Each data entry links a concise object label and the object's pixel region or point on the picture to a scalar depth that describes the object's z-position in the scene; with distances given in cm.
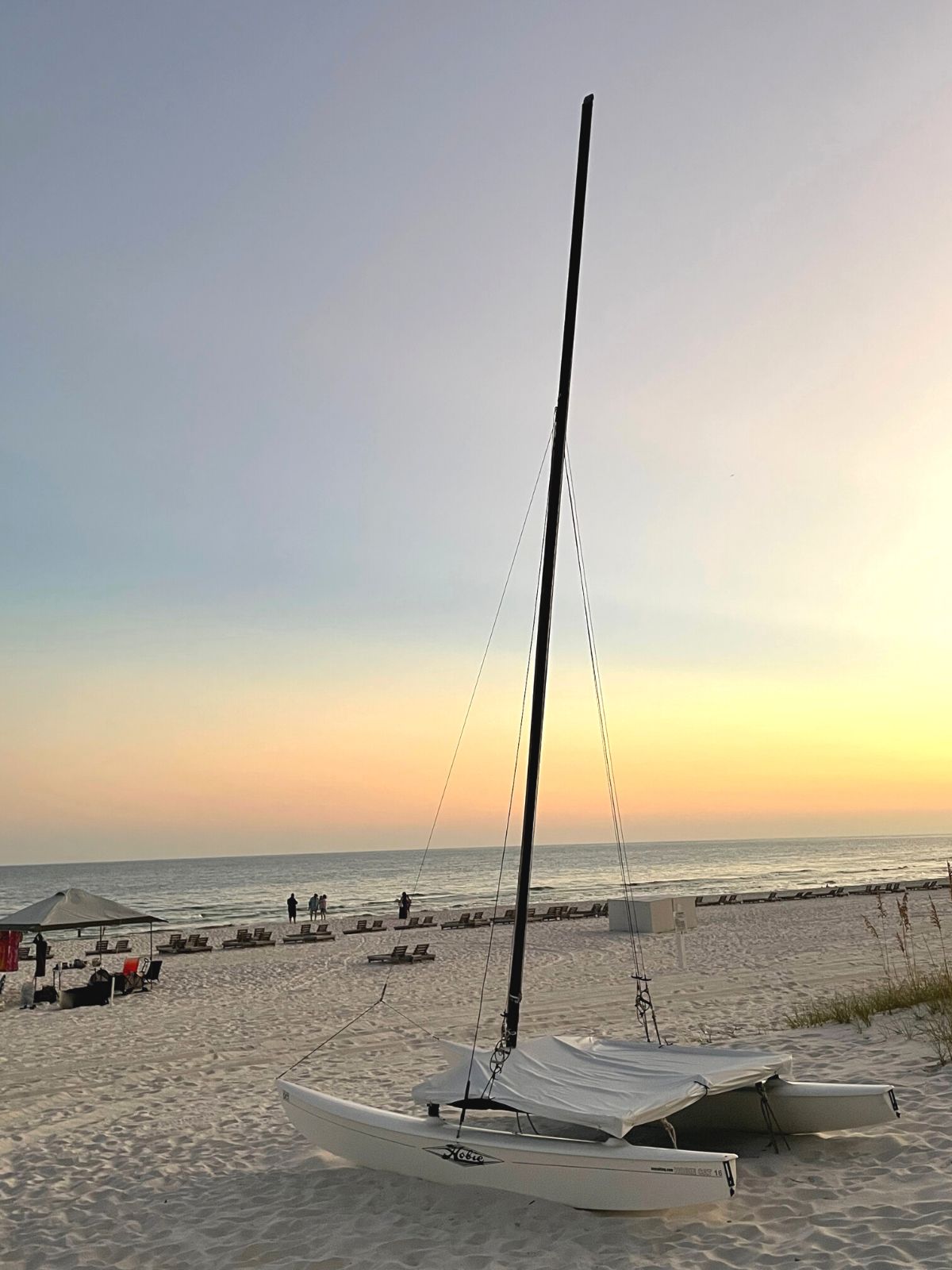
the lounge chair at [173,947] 2753
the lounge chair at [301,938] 3077
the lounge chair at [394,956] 2284
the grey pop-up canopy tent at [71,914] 1748
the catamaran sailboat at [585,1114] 589
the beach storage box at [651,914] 2666
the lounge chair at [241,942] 2862
